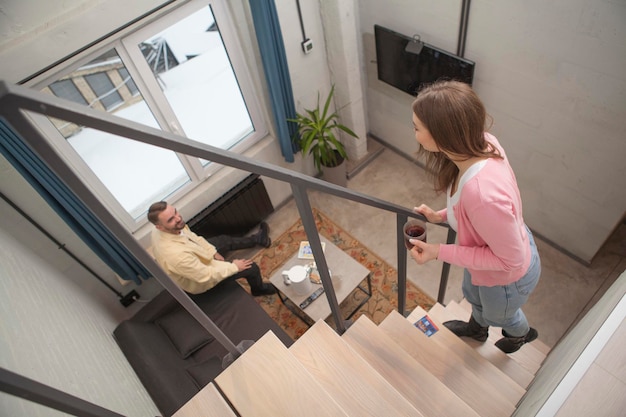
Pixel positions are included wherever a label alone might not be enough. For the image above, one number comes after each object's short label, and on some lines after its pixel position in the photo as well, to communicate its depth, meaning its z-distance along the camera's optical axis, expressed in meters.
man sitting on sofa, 2.92
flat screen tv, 3.24
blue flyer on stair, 2.34
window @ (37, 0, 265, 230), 2.99
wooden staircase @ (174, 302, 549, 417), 1.26
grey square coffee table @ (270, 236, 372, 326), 3.15
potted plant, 3.88
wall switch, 3.61
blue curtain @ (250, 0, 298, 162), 3.06
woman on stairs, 1.30
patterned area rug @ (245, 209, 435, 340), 3.54
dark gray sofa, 2.46
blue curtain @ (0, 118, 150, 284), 2.38
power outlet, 3.54
